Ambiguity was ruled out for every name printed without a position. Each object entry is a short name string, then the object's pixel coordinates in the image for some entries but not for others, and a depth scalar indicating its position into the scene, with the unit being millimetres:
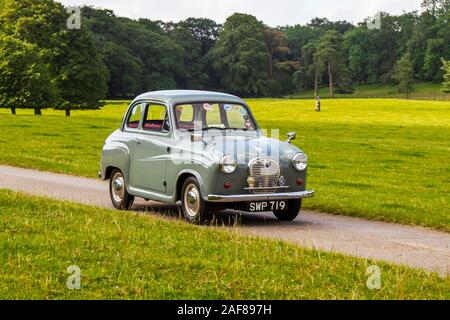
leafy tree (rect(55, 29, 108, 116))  69688
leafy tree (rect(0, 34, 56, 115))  62344
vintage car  11789
